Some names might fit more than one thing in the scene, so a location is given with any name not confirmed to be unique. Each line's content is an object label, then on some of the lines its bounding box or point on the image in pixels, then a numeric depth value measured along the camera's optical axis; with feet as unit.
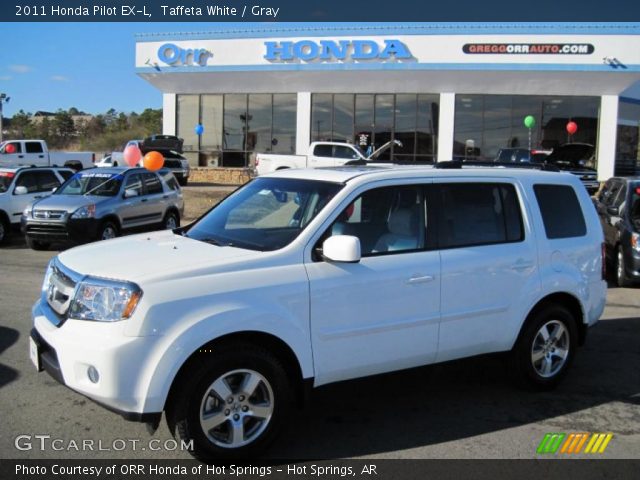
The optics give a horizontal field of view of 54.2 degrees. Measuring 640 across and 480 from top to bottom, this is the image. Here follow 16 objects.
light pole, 153.32
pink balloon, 57.57
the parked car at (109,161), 89.40
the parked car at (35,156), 89.81
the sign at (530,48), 89.25
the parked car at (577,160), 68.65
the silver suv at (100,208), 39.65
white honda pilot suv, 11.53
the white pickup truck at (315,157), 79.61
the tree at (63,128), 248.32
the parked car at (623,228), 31.63
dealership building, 90.27
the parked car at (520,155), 76.33
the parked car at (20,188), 44.80
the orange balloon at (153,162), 49.49
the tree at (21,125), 237.08
